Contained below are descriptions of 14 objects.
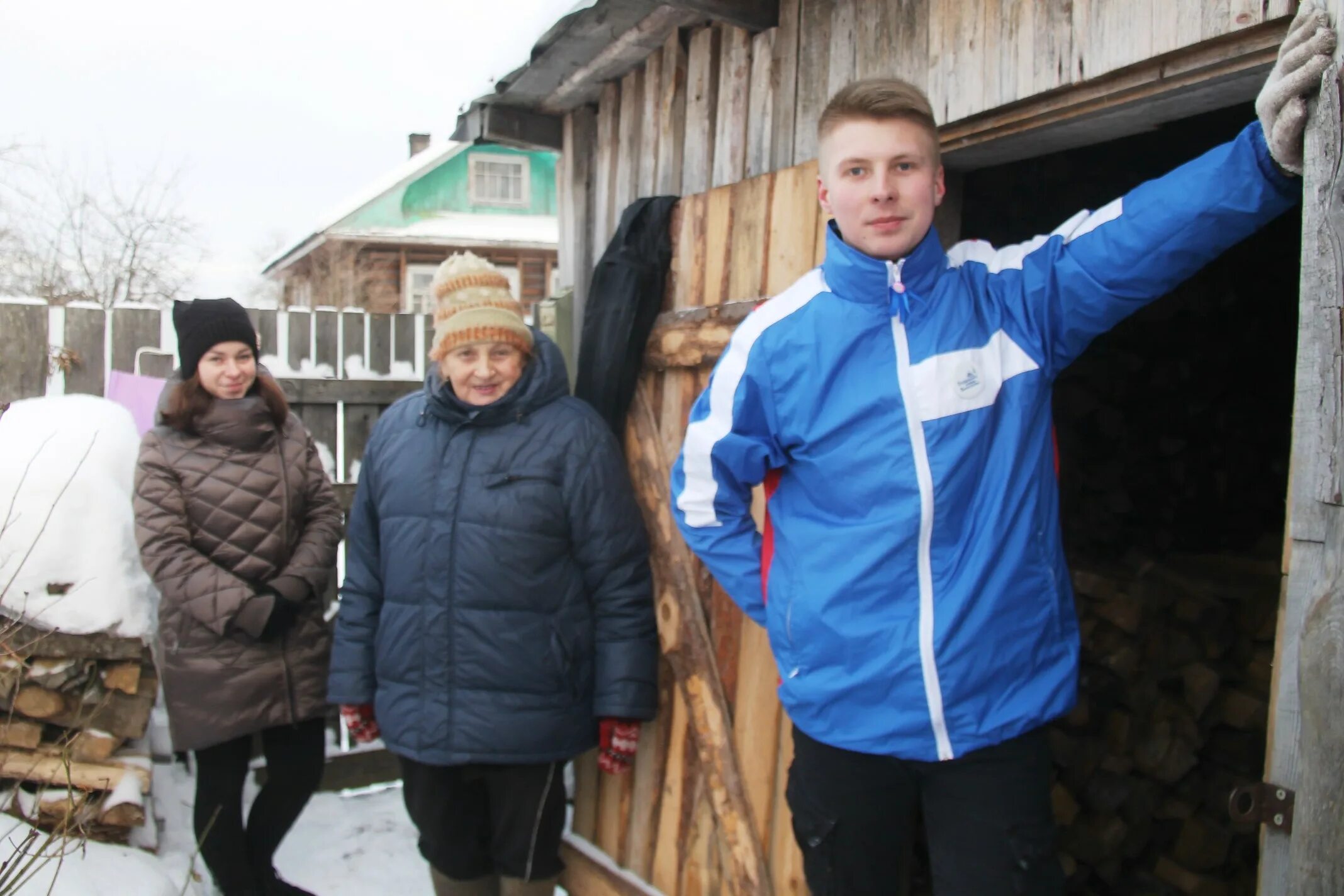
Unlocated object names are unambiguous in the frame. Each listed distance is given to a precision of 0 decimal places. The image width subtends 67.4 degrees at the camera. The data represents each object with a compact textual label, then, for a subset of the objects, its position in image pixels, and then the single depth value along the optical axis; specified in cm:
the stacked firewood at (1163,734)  326
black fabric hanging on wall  307
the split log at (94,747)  332
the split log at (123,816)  321
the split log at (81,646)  324
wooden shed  155
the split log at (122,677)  332
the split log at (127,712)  336
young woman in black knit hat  296
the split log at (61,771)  311
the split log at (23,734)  321
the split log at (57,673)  320
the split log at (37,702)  321
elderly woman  270
